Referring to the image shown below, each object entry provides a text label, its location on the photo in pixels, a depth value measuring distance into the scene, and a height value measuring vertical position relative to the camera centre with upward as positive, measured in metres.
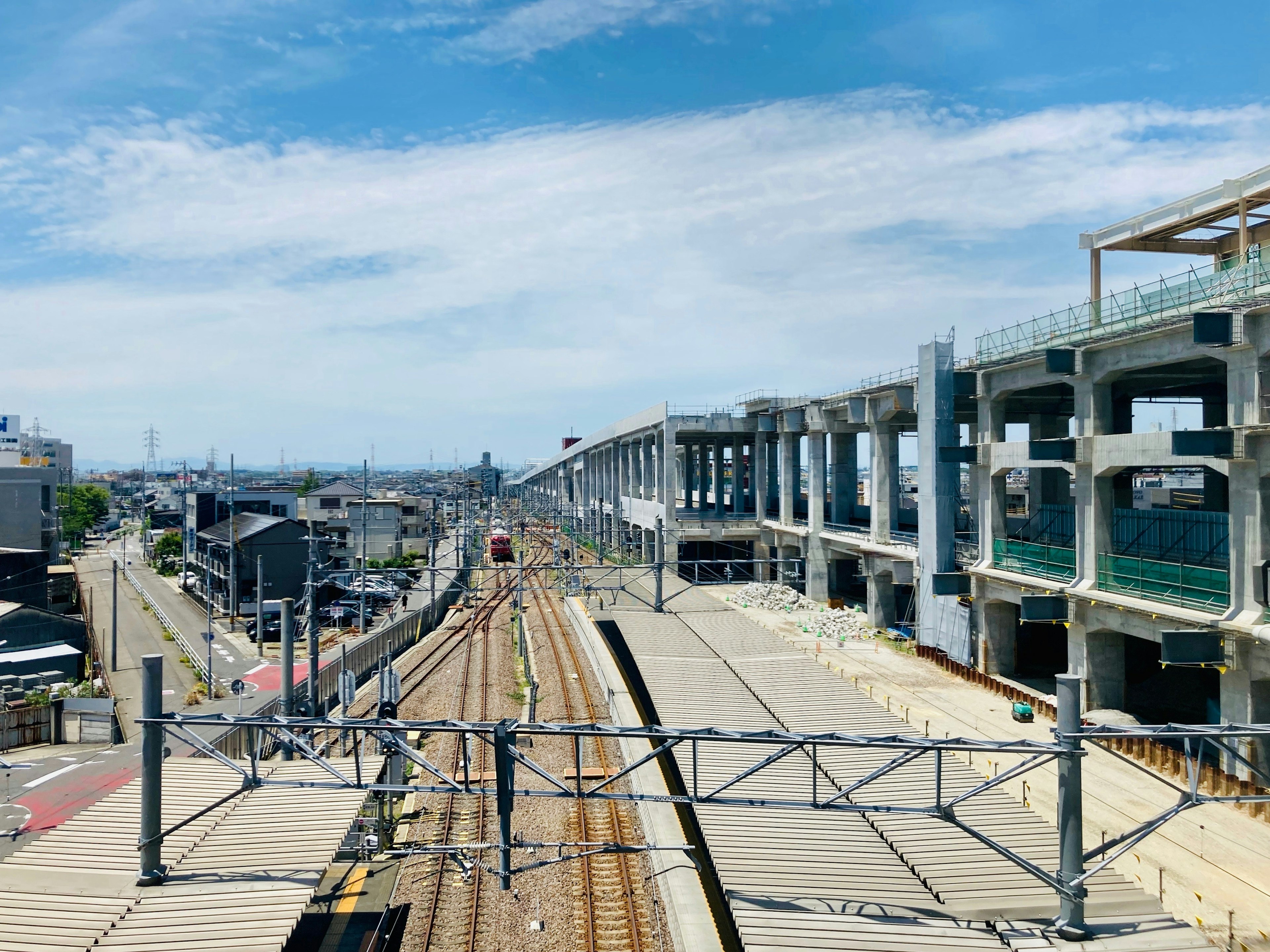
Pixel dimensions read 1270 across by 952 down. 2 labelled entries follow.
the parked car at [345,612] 47.72 -6.90
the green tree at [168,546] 83.00 -5.22
